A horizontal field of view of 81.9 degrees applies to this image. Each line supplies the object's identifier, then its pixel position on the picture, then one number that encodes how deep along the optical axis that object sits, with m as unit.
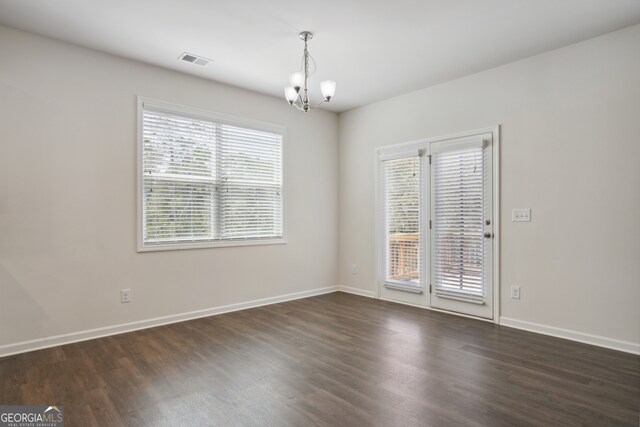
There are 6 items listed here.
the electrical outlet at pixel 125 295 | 3.79
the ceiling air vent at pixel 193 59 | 3.76
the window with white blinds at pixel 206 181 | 4.02
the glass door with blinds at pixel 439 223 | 4.17
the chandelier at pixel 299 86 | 3.17
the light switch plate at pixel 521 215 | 3.82
